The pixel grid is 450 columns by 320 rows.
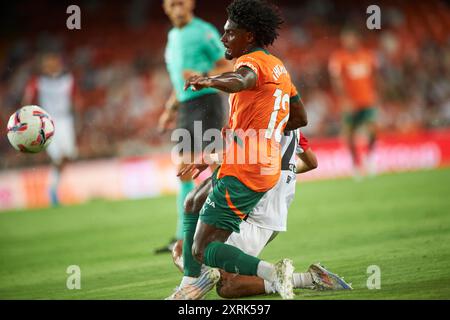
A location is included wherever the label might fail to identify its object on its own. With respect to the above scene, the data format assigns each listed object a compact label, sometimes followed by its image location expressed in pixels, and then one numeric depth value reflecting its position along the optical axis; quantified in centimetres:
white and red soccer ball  1294
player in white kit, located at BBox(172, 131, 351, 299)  1126
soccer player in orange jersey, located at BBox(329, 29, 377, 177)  2930
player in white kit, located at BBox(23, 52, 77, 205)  2781
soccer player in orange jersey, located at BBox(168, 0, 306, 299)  1047
